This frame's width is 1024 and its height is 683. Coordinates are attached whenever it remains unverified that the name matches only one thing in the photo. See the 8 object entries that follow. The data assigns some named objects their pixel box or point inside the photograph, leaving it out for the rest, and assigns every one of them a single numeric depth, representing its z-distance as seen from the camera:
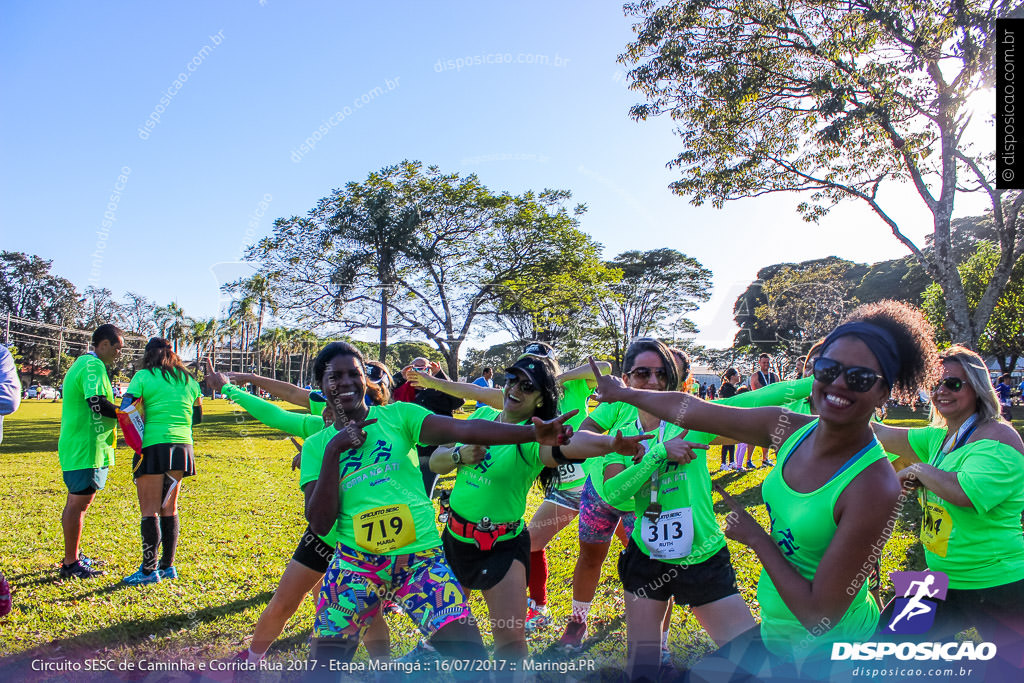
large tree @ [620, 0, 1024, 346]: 10.88
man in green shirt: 5.41
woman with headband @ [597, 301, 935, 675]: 1.86
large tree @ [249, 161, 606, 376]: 27.25
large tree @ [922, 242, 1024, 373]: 24.03
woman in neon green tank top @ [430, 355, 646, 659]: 3.03
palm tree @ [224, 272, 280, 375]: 26.83
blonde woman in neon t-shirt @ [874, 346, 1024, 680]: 2.89
